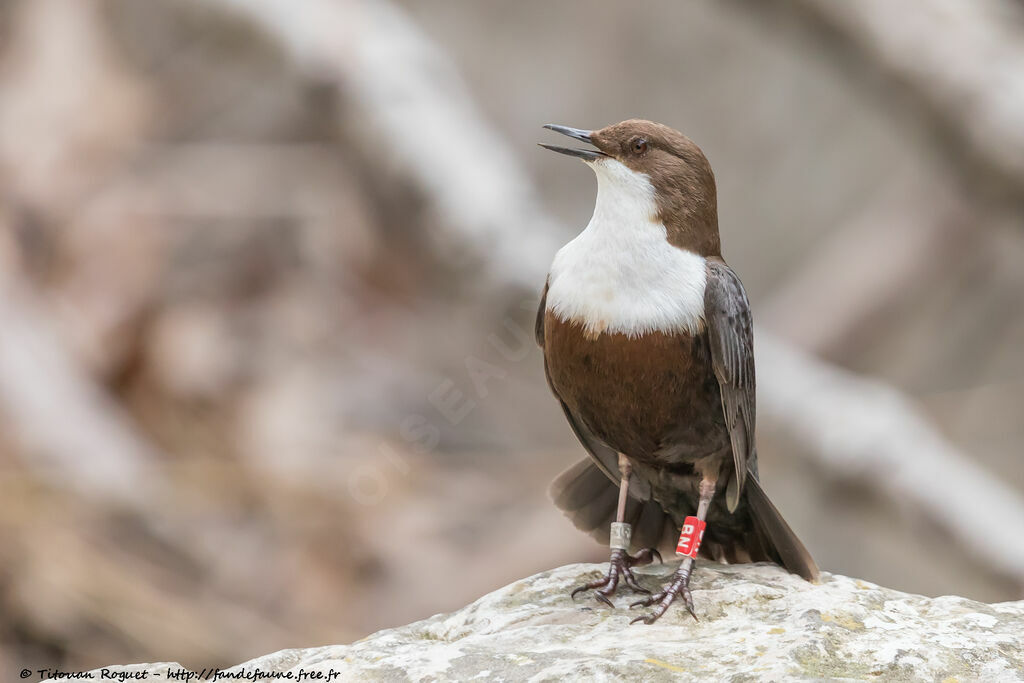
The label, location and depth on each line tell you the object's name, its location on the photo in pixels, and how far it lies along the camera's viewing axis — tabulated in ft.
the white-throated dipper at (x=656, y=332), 19.11
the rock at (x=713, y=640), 16.53
